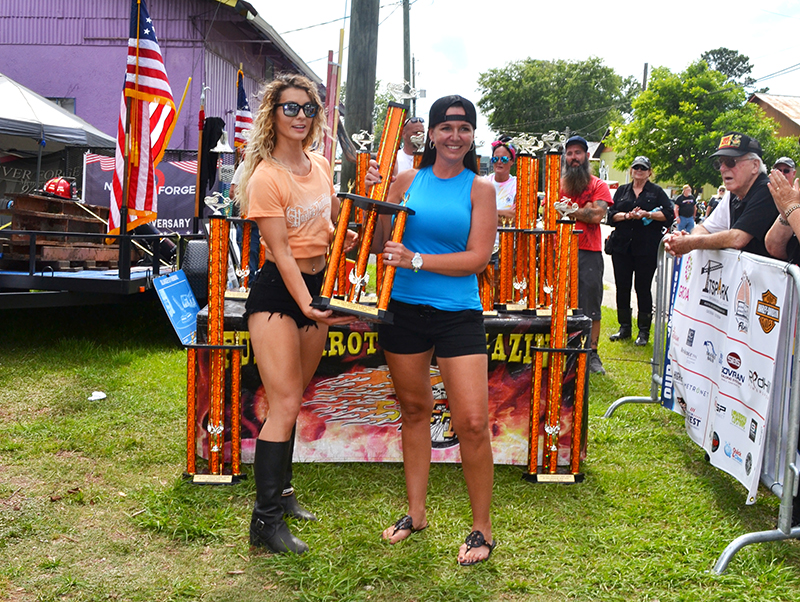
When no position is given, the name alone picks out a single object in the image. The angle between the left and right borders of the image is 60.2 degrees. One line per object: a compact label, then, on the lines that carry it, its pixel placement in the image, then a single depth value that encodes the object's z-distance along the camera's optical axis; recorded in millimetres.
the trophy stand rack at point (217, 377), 4008
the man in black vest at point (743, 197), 4074
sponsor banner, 3531
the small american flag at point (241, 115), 11475
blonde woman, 3125
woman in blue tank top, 3061
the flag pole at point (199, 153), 9256
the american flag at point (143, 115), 6938
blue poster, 5371
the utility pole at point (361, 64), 8312
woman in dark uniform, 7816
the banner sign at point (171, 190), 12039
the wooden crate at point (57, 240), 7539
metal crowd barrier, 3229
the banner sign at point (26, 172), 13922
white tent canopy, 10844
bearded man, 6711
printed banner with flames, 4281
